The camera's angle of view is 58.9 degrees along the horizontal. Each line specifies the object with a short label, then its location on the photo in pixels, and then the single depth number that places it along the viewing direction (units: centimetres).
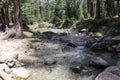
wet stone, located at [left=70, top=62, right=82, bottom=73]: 518
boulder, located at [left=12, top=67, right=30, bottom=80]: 479
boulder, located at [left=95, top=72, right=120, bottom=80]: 414
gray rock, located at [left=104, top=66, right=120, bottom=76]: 451
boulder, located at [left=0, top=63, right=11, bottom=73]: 502
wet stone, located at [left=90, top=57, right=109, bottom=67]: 540
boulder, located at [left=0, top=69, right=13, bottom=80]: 438
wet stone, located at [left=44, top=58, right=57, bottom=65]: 591
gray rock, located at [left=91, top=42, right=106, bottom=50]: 773
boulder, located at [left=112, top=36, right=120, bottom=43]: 779
